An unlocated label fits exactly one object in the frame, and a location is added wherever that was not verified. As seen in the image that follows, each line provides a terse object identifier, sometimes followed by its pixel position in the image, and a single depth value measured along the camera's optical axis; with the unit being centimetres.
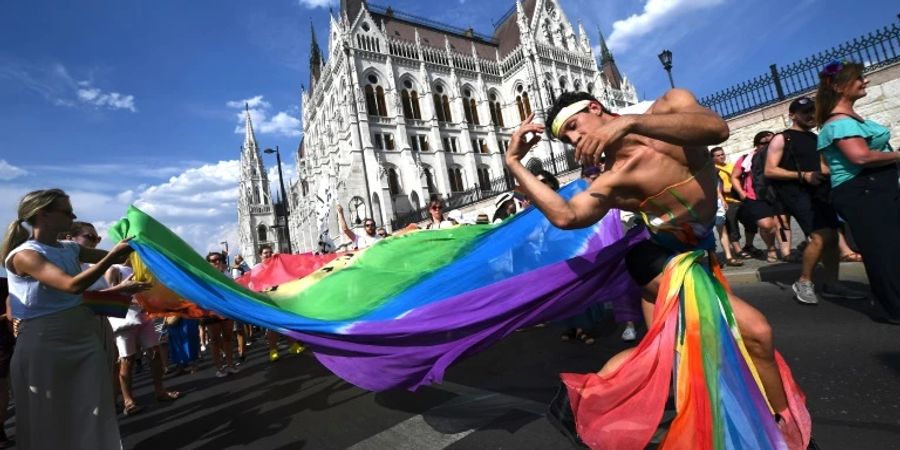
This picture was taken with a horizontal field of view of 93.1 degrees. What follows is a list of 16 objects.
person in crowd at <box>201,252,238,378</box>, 697
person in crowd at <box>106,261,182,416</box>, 552
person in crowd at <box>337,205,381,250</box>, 790
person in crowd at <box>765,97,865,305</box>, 426
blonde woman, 273
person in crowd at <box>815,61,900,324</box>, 338
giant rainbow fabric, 276
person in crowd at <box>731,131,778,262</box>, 680
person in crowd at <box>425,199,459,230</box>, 682
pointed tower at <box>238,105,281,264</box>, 7838
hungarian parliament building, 3925
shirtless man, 174
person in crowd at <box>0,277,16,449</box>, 506
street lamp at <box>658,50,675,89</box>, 1816
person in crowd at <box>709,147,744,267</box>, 742
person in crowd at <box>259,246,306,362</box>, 747
